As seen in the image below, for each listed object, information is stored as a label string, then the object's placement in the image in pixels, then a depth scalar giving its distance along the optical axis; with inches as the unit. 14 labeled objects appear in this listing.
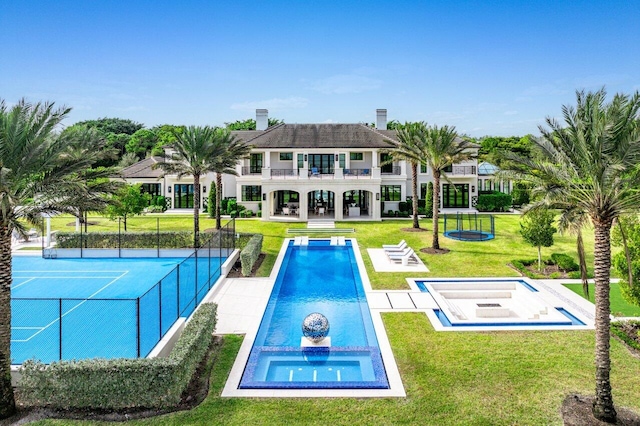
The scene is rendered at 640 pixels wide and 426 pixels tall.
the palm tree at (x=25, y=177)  389.6
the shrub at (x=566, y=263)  873.5
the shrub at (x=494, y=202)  1788.9
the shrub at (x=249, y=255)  860.6
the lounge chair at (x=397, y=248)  1020.5
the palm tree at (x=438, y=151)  1101.1
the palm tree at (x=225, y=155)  1179.3
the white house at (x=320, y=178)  1598.2
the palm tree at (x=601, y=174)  382.3
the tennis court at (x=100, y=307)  510.9
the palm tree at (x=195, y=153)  1117.7
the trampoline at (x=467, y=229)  1254.9
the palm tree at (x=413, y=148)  1205.7
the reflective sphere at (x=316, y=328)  544.1
